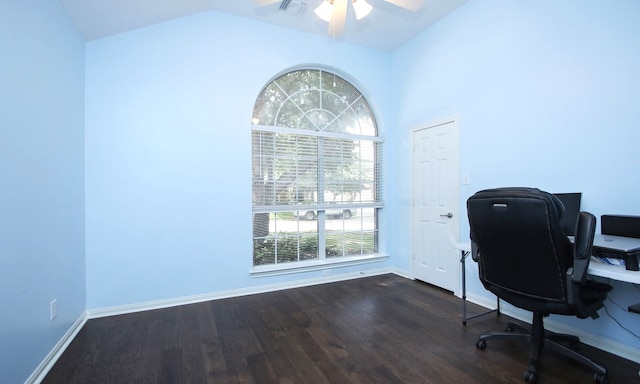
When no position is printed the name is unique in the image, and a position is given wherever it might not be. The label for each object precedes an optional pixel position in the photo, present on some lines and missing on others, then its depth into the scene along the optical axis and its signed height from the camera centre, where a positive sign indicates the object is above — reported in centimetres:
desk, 142 -44
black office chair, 152 -40
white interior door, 316 -15
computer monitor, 206 -15
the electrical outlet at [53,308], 196 -80
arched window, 340 +28
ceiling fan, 210 +142
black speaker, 175 -24
